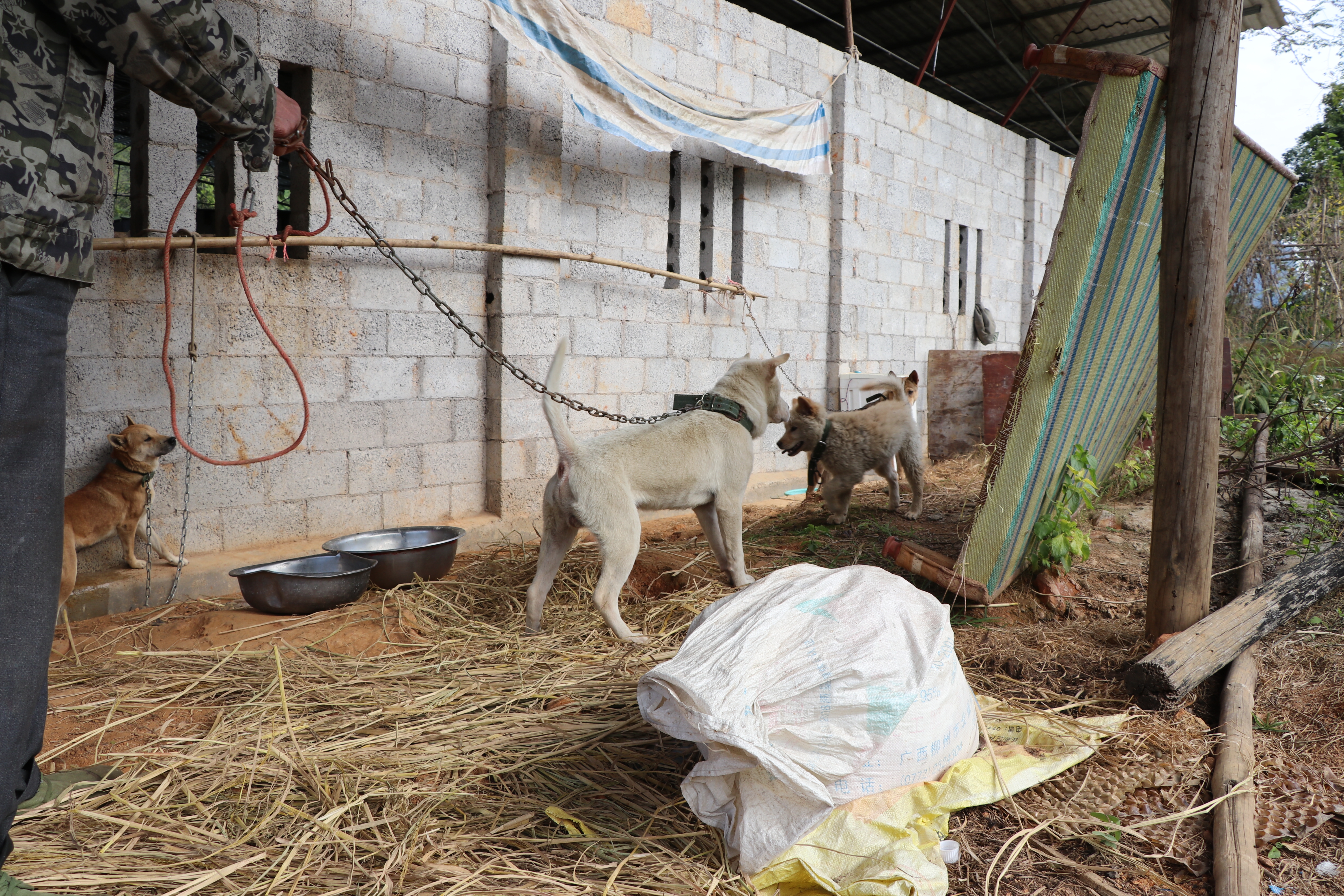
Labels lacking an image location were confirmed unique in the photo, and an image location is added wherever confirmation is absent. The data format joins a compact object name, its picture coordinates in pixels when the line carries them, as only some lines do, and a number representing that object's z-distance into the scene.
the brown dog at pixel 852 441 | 5.87
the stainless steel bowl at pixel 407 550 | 4.45
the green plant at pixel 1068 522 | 3.73
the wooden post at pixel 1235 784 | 1.99
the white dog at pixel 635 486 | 3.73
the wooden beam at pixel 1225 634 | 2.84
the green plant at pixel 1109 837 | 2.18
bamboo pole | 4.17
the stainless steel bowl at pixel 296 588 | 3.91
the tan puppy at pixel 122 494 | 4.16
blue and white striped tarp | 5.32
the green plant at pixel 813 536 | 5.42
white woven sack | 1.88
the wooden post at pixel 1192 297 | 3.10
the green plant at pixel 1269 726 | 2.78
